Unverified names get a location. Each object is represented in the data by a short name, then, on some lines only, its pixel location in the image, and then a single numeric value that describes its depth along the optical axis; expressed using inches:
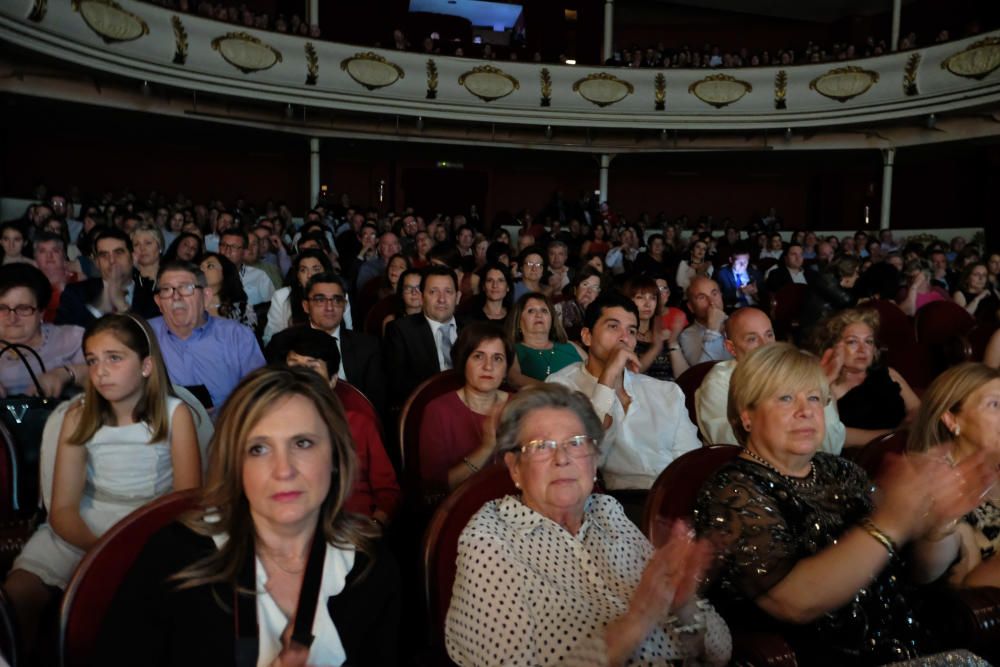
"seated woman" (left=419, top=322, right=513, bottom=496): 102.1
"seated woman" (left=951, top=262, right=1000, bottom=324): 233.9
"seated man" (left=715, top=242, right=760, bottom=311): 245.8
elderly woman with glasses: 51.8
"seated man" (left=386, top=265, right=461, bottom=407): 150.4
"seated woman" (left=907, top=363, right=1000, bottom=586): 71.8
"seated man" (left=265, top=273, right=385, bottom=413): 137.9
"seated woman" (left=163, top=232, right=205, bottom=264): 191.8
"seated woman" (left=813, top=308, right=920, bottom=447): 119.1
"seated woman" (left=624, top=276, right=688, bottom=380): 155.2
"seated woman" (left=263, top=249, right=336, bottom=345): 169.2
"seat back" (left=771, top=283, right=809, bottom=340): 230.1
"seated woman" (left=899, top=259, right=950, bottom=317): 224.4
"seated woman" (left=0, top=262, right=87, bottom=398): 104.3
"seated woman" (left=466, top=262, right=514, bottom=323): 171.3
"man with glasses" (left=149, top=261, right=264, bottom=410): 116.2
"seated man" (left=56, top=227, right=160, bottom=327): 136.7
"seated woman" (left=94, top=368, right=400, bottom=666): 47.9
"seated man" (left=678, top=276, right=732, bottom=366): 159.2
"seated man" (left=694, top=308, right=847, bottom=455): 108.9
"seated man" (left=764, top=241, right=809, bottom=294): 280.1
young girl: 76.1
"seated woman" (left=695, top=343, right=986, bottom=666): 55.1
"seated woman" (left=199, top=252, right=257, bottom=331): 174.2
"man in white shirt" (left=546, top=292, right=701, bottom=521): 103.4
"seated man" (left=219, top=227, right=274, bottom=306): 209.5
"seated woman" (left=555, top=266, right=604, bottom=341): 177.6
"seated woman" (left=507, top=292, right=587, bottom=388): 143.3
